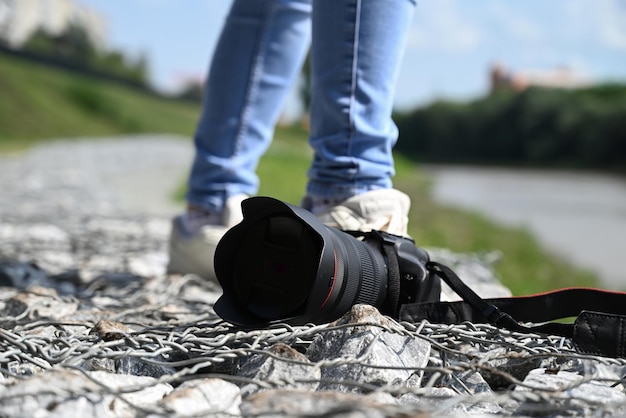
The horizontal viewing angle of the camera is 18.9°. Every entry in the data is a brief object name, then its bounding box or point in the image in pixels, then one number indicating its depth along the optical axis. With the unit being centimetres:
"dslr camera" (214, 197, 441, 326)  230
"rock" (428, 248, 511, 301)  270
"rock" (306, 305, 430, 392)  217
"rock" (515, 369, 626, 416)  207
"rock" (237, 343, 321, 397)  213
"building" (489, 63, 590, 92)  5273
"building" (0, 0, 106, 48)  4019
